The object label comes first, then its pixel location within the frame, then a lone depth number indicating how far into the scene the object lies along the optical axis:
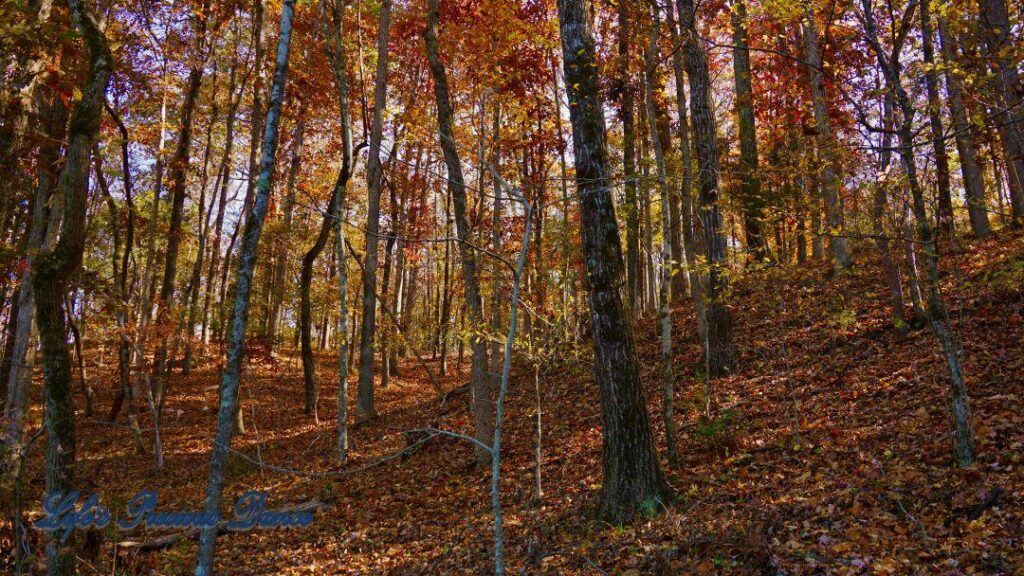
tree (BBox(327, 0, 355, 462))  10.52
